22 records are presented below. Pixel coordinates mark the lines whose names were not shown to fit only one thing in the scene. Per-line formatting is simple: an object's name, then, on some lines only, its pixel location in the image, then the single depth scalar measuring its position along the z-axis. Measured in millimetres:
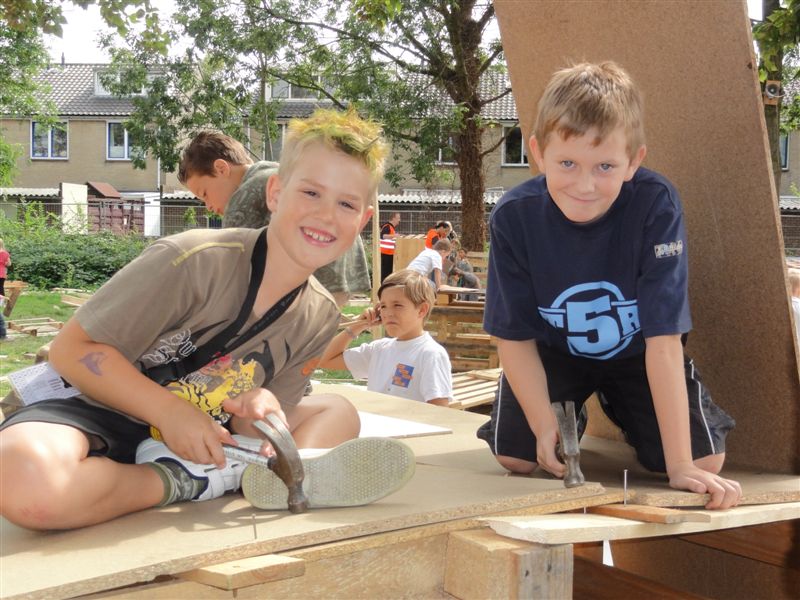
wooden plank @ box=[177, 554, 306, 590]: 1556
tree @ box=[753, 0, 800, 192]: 6004
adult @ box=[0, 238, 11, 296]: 14895
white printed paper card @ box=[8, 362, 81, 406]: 2301
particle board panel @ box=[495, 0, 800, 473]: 2484
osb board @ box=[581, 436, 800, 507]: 2148
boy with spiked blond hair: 1951
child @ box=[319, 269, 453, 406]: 4559
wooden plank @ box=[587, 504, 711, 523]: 2000
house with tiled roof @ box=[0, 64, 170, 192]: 38906
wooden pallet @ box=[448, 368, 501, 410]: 5598
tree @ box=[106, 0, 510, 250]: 14578
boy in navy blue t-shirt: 2260
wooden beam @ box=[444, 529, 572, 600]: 1780
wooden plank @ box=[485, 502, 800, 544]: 1816
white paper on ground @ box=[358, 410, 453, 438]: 3122
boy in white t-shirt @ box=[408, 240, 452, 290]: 10406
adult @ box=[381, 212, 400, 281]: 16391
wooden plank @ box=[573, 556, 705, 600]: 2443
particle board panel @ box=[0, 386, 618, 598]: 1559
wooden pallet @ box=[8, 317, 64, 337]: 12570
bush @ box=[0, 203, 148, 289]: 21234
